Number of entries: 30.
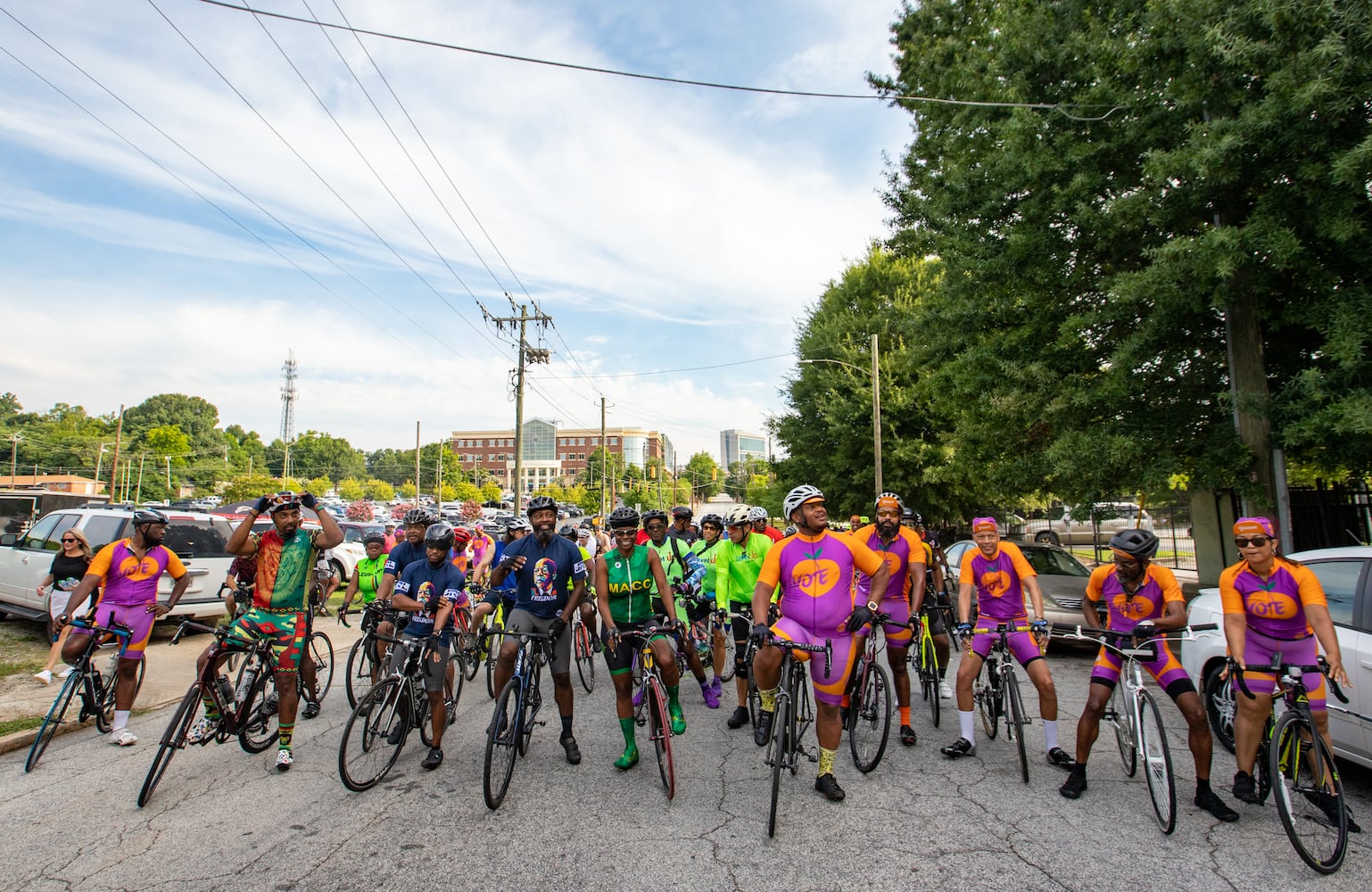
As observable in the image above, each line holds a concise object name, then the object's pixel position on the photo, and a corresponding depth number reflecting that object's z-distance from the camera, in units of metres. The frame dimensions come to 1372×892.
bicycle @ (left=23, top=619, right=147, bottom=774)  5.59
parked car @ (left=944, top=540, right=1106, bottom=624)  9.98
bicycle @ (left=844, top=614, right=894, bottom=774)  5.44
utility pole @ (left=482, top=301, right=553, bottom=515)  28.08
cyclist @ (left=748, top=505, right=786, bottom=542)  7.85
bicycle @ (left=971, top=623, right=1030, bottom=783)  5.27
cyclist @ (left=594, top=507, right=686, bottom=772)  5.44
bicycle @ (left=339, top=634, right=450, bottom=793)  4.99
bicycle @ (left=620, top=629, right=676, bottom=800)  4.85
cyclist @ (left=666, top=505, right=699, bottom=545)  8.68
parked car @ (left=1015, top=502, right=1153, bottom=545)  11.57
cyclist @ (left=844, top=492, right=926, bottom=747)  6.25
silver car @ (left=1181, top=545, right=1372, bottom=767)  4.66
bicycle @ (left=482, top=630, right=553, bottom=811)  4.68
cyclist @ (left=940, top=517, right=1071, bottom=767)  5.45
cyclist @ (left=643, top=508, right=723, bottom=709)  7.67
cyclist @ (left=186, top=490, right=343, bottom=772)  5.48
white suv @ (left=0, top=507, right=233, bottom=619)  10.43
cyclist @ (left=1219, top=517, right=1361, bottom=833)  4.30
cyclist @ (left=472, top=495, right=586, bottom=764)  5.59
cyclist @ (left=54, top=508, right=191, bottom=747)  5.82
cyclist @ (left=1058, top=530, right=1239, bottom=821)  4.60
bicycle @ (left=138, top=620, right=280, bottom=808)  4.88
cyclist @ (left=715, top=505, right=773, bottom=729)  7.46
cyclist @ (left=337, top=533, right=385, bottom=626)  8.73
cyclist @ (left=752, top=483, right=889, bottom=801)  4.69
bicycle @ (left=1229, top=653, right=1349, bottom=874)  3.84
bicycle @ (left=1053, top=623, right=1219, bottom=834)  4.22
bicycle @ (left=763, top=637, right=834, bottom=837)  4.58
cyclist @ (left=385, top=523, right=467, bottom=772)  5.50
